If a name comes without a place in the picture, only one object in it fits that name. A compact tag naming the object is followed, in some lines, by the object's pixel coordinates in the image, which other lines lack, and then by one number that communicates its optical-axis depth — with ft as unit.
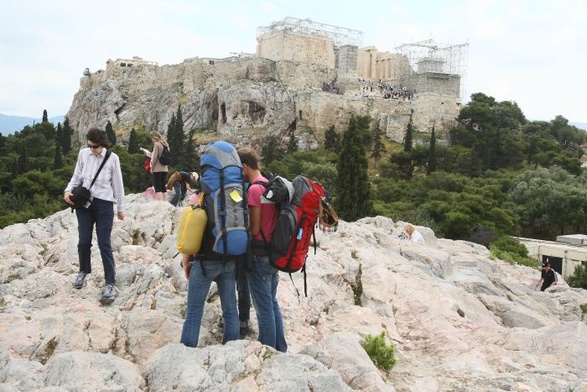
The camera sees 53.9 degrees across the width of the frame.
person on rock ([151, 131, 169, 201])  27.66
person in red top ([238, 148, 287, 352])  13.99
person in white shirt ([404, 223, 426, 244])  36.76
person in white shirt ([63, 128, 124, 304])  16.98
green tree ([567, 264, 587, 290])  62.34
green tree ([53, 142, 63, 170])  119.57
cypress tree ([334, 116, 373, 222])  81.00
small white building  72.16
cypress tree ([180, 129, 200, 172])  126.41
